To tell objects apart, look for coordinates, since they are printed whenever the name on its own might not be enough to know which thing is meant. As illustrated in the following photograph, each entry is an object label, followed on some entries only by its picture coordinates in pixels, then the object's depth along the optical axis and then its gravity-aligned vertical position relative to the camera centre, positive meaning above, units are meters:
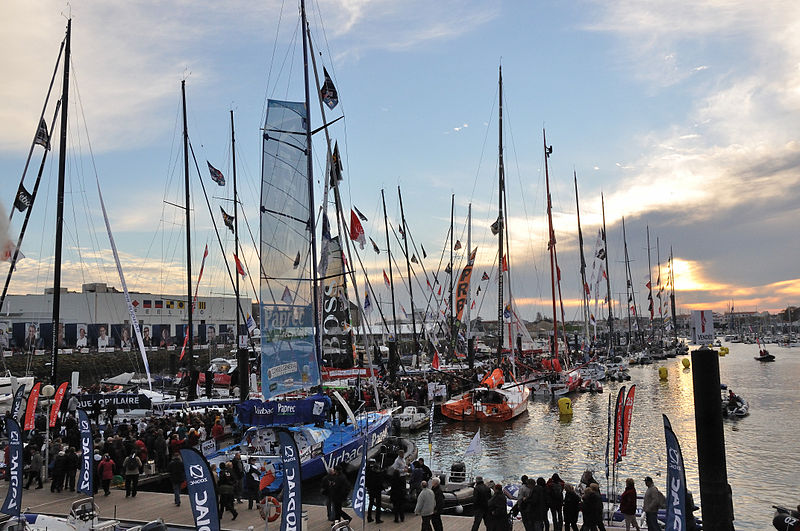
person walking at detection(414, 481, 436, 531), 12.73 -3.88
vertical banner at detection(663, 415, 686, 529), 10.30 -2.99
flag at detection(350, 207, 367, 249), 30.00 +4.46
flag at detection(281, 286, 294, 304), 19.63 +0.88
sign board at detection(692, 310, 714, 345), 16.61 -0.25
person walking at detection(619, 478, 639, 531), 12.99 -4.04
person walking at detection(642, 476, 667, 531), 12.72 -4.00
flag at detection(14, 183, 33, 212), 25.11 +5.42
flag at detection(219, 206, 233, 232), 39.53 +6.95
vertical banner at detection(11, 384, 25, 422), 19.52 -2.42
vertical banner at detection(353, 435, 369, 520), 12.63 -3.59
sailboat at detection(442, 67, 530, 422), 36.22 -5.04
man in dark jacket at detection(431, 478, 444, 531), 12.91 -3.96
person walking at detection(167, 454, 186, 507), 16.01 -3.88
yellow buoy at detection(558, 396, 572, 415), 39.24 -5.75
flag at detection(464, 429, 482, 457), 18.81 -3.95
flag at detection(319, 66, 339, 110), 22.70 +8.63
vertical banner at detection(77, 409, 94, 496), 15.41 -3.36
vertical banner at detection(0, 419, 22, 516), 13.95 -3.34
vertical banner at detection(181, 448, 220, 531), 10.76 -3.01
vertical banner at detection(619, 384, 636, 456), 16.89 -2.74
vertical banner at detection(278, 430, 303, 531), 11.33 -3.15
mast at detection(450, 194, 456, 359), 60.88 -0.70
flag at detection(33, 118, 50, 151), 25.33 +8.12
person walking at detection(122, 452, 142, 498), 16.69 -3.94
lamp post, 21.78 -2.24
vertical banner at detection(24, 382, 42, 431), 19.12 -2.49
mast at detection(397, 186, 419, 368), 58.91 +4.53
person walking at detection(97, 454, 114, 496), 16.95 -4.03
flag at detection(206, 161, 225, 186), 36.53 +9.10
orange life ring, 14.37 -4.44
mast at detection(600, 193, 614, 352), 81.74 +0.33
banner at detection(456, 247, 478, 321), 43.19 +2.35
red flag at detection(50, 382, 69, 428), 19.45 -2.24
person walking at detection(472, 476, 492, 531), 12.79 -3.85
